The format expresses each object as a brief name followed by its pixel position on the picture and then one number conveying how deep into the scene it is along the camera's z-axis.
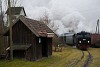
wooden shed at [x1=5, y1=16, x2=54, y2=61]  15.44
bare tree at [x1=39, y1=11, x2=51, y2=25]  33.77
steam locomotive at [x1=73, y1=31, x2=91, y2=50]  27.58
